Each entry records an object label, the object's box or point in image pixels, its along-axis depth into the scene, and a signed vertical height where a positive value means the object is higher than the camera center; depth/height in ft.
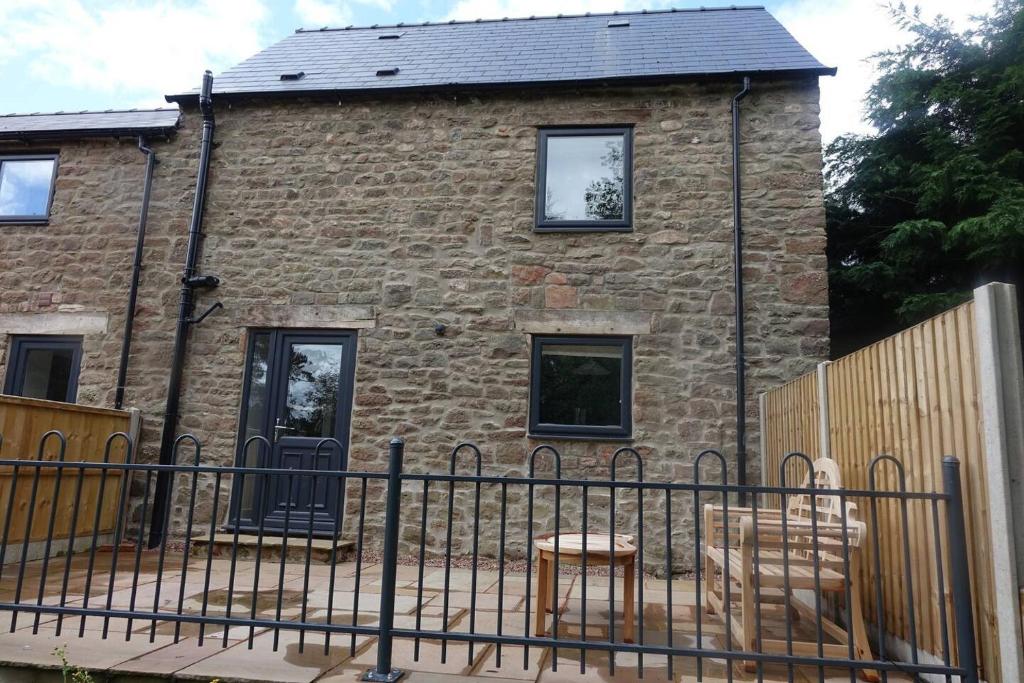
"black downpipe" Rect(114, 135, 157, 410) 22.22 +5.12
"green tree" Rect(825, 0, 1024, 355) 26.81 +12.65
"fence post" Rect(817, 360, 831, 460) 13.85 +0.98
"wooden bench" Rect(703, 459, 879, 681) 9.89 -1.85
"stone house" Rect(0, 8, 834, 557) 20.27 +6.33
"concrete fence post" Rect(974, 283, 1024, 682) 7.80 +0.31
